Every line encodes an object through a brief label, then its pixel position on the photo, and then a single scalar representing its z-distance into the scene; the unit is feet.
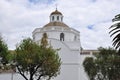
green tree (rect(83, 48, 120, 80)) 194.29
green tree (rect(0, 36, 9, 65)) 161.27
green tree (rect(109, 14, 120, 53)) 106.61
